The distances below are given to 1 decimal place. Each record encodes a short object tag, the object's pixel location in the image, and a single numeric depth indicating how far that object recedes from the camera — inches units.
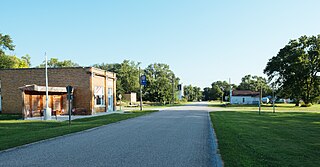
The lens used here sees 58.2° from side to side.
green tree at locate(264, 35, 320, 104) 2330.2
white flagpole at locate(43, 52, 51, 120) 957.8
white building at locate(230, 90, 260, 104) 3272.6
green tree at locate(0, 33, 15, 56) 2522.1
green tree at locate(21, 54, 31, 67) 2963.1
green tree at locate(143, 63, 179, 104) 2920.8
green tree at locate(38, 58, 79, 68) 2973.7
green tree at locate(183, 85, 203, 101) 5871.1
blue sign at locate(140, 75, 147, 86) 1636.1
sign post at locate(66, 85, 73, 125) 708.7
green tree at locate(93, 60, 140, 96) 3275.1
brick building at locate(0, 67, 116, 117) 1245.7
